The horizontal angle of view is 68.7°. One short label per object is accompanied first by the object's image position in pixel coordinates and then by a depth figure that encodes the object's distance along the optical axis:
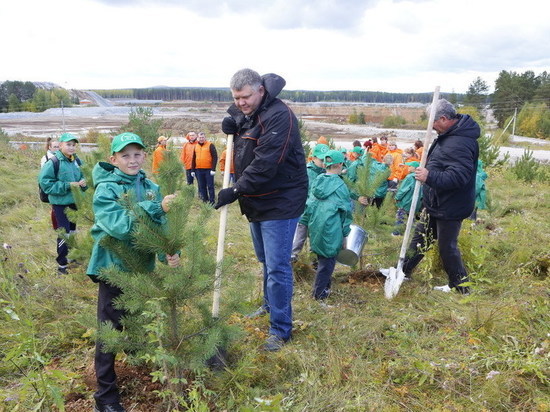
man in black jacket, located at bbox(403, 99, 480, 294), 3.49
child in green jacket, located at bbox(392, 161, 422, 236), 5.91
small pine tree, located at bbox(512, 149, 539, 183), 10.23
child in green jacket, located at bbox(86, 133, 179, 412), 2.09
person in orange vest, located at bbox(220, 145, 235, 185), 9.00
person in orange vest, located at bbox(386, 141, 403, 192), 7.84
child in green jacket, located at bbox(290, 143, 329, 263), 4.49
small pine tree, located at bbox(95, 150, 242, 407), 1.92
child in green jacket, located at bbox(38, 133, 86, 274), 4.45
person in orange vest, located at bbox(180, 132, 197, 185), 9.06
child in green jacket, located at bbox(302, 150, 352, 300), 3.62
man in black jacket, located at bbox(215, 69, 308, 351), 2.63
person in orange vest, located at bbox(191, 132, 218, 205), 8.93
